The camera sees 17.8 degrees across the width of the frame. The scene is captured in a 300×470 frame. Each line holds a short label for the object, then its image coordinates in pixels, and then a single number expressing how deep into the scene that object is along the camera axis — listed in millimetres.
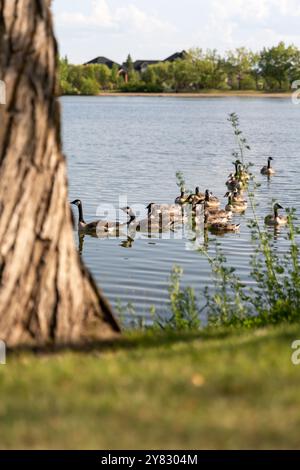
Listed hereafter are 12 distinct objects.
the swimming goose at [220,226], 24203
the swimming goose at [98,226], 23359
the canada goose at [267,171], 36844
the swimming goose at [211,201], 27522
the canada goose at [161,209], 25000
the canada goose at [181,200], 25206
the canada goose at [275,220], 24094
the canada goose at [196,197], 24678
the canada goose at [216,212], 25672
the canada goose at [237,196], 28922
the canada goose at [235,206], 28531
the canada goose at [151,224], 24297
